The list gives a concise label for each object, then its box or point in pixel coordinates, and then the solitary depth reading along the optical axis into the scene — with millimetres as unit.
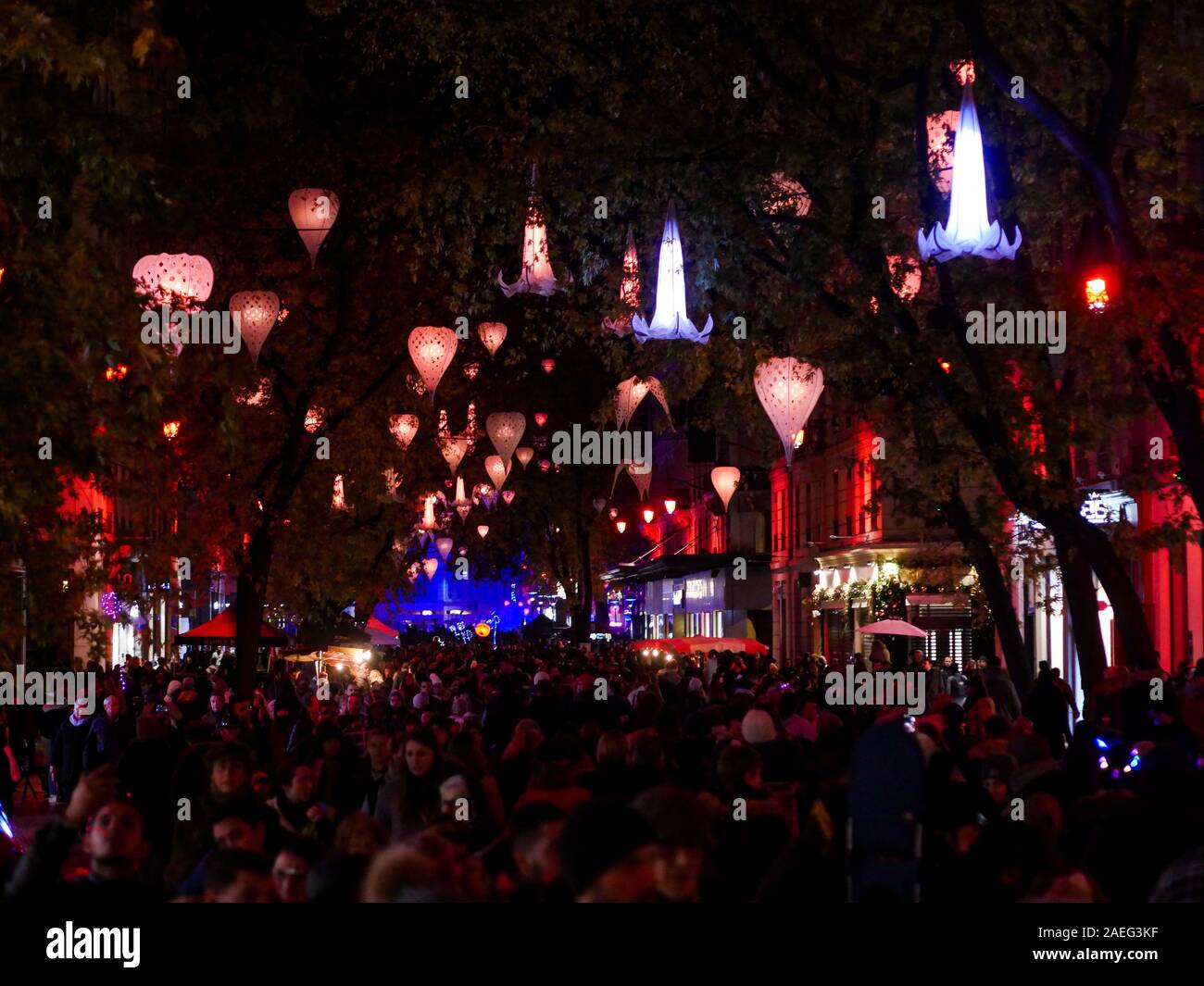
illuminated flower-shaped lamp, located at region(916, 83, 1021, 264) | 13359
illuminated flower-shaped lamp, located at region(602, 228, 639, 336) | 19692
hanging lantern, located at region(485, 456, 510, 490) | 42125
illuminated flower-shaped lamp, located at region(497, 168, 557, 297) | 19750
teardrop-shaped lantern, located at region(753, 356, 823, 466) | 19688
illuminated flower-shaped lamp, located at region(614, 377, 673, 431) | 23833
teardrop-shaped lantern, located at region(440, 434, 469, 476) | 37938
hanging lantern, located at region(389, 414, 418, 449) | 33469
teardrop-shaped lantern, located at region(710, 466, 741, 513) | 40875
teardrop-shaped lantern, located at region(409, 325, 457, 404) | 26172
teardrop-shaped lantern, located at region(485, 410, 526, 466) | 33812
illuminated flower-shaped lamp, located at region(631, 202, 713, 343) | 16641
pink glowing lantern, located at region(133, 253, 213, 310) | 17906
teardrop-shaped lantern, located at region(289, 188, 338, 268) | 23516
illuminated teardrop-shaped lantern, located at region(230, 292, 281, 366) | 23875
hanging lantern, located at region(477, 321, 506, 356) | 30375
